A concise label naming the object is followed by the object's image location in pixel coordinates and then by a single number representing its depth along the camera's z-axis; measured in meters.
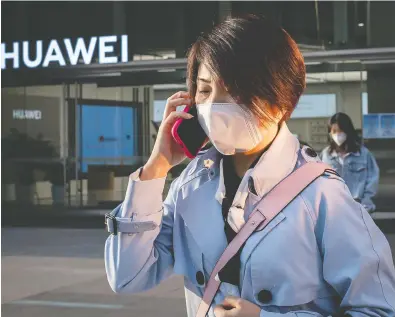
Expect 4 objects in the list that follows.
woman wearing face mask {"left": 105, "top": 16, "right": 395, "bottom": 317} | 1.82
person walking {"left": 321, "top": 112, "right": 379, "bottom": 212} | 7.97
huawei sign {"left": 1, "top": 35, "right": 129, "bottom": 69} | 14.46
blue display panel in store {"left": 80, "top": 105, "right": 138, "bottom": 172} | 14.91
